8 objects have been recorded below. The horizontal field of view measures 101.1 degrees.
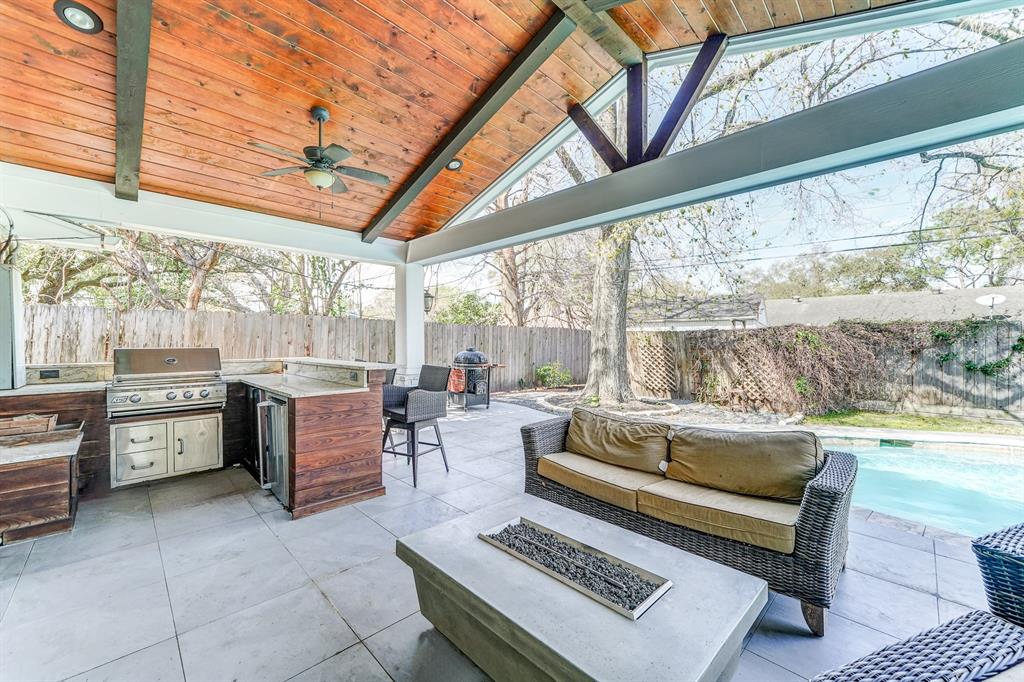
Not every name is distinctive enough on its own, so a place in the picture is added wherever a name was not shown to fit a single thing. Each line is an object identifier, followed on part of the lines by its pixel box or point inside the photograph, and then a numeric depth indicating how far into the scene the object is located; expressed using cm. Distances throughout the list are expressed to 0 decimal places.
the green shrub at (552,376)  992
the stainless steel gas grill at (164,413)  344
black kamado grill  726
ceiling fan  328
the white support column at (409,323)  627
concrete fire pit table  114
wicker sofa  179
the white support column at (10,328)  313
